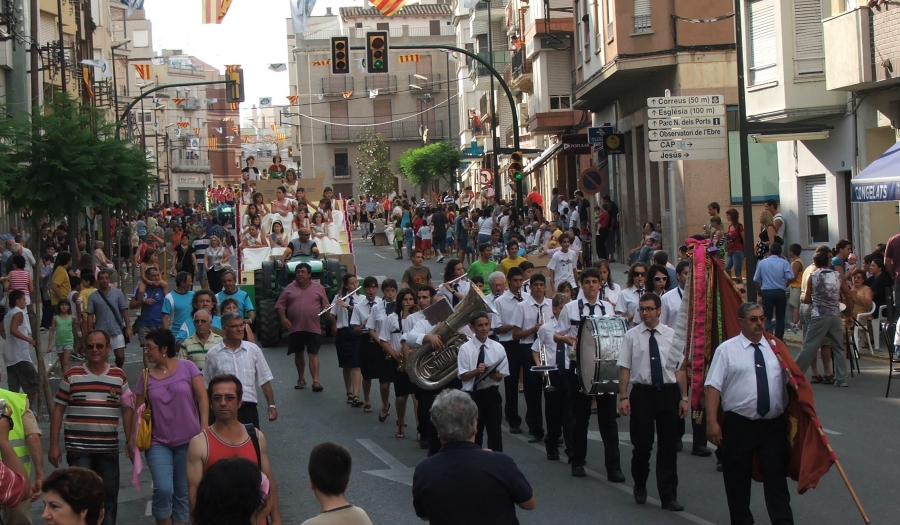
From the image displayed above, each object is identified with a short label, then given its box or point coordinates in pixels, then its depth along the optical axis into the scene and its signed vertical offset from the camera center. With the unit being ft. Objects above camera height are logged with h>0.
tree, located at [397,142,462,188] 234.17 +17.67
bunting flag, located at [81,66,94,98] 148.68 +24.35
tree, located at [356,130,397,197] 282.77 +20.31
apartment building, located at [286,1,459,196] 304.91 +38.65
